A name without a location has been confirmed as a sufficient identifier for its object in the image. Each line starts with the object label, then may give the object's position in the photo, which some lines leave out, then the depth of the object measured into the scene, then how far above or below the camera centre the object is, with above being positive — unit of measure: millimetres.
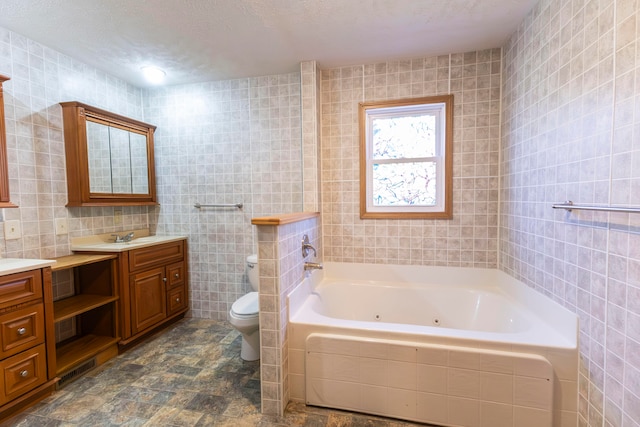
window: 2383 +348
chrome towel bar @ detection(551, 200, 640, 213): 1009 -45
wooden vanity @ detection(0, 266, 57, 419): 1524 -761
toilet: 1995 -832
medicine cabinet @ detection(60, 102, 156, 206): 2227 +417
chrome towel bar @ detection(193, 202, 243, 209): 2774 -23
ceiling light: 2460 +1180
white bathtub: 1404 -895
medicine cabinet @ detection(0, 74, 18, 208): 1744 +239
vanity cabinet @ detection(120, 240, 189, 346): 2254 -735
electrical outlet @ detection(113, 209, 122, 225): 2660 -108
